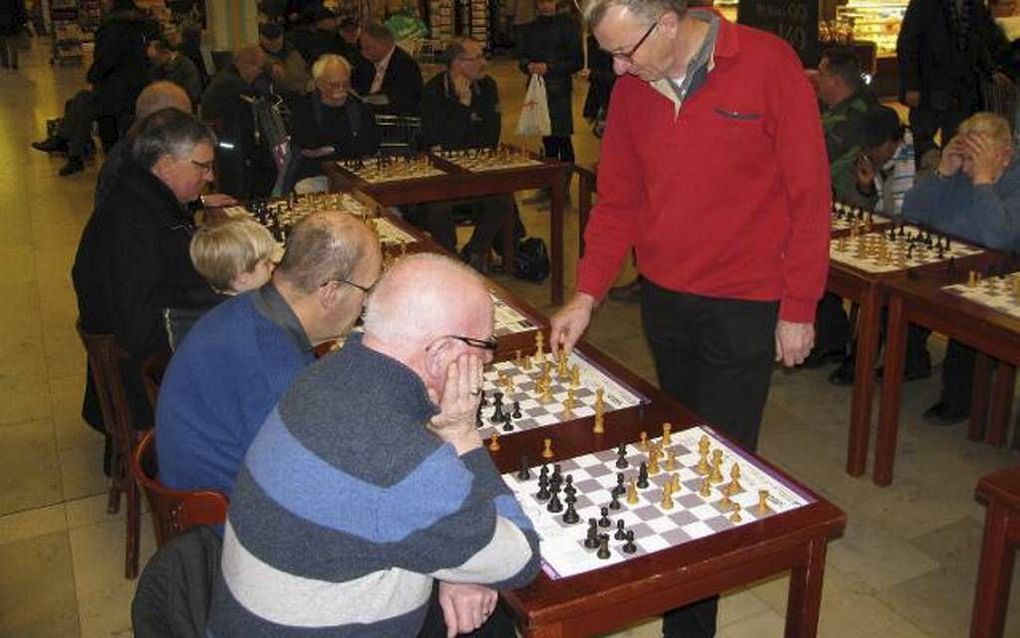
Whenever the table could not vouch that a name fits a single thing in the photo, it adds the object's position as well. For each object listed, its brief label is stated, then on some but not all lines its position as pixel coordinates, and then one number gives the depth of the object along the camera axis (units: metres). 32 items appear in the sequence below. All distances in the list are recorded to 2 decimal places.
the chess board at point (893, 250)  4.09
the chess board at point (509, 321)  3.32
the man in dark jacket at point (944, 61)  7.22
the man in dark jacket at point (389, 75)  7.55
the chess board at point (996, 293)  3.54
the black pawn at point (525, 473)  2.35
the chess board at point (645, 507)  2.06
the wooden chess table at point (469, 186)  5.49
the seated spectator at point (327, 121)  6.16
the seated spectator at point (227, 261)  3.26
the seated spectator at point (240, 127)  6.61
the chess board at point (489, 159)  5.93
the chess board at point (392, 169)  5.66
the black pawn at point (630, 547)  2.04
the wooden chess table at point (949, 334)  3.42
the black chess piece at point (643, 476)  2.30
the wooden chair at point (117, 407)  3.36
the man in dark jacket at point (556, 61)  8.34
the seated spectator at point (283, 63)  7.46
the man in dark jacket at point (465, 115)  6.62
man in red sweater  2.53
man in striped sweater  1.58
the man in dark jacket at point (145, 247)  3.44
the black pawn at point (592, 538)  2.06
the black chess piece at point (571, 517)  2.16
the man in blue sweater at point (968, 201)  4.24
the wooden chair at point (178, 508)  2.18
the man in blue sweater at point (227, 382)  2.37
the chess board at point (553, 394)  2.66
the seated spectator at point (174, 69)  9.81
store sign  6.14
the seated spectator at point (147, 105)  4.52
